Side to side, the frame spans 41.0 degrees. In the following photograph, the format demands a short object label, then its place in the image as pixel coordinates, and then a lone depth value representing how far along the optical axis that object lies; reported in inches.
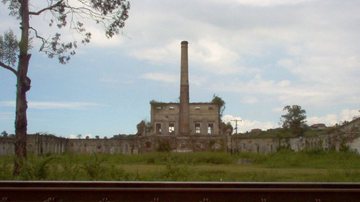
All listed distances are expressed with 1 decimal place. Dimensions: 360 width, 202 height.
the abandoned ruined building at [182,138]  2511.2
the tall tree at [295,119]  3157.0
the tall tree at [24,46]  554.9
